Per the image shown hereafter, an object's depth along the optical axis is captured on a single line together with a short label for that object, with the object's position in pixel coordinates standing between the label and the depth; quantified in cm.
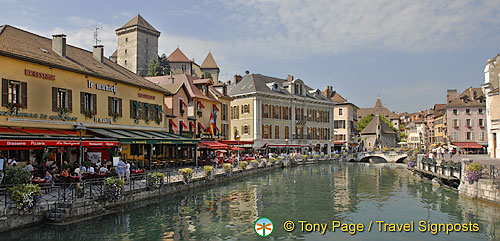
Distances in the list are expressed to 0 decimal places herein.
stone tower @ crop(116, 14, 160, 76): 10488
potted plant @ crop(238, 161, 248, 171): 3478
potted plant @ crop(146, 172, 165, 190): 2109
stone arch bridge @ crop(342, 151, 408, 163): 6544
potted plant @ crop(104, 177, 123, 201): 1789
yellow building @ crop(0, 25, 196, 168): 2009
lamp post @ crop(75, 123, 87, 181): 1855
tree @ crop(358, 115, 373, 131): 10606
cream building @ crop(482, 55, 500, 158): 3278
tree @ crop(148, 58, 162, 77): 9931
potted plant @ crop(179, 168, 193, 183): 2472
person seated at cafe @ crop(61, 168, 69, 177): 1873
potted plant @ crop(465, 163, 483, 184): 2164
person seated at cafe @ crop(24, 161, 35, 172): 1866
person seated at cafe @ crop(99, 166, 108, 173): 2092
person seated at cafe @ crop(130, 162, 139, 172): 2397
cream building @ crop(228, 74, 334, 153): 5600
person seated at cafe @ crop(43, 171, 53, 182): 1768
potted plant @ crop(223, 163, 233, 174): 3132
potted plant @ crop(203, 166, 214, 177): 2775
